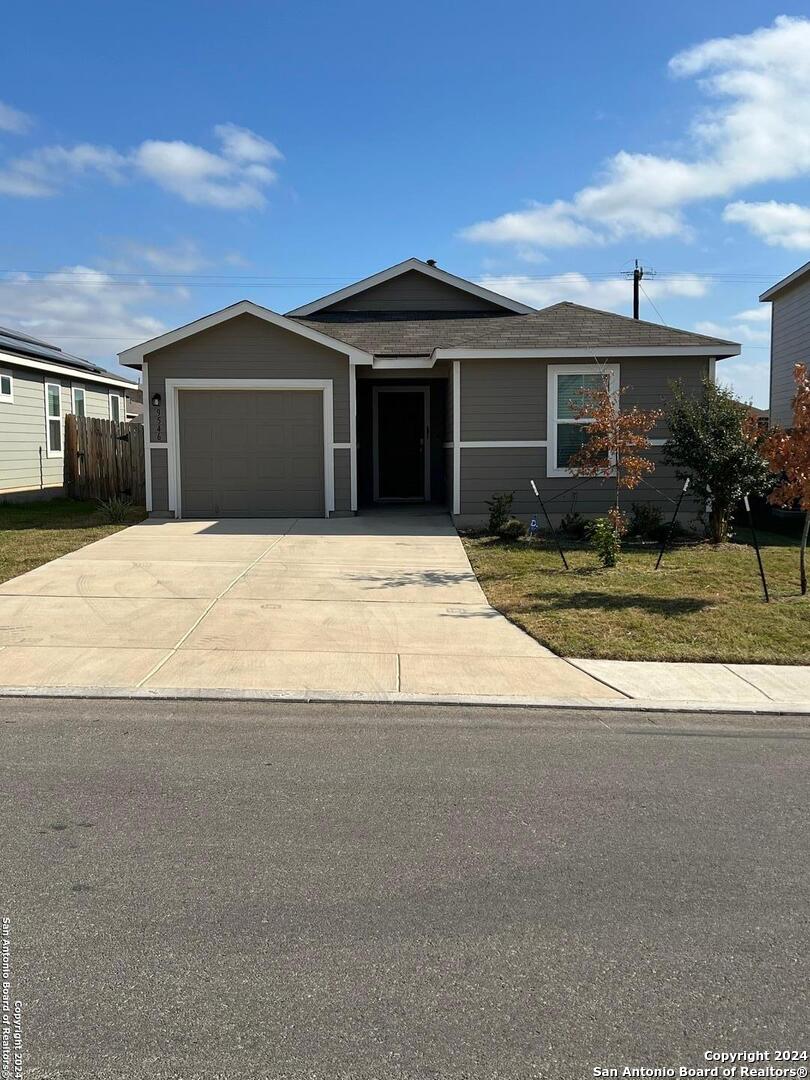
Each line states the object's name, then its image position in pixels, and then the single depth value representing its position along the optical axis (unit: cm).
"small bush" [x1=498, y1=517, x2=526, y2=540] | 1442
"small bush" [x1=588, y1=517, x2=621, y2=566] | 1190
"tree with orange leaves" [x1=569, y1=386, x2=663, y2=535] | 1305
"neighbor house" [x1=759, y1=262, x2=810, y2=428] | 2183
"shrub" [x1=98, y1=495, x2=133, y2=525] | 1612
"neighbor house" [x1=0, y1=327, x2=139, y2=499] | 2041
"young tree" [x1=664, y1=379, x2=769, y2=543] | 1380
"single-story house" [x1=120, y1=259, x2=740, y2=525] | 1564
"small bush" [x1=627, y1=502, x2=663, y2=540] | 1459
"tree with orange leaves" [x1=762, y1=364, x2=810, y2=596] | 967
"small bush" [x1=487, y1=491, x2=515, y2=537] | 1458
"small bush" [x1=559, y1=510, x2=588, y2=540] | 1464
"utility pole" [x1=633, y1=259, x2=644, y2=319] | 4244
